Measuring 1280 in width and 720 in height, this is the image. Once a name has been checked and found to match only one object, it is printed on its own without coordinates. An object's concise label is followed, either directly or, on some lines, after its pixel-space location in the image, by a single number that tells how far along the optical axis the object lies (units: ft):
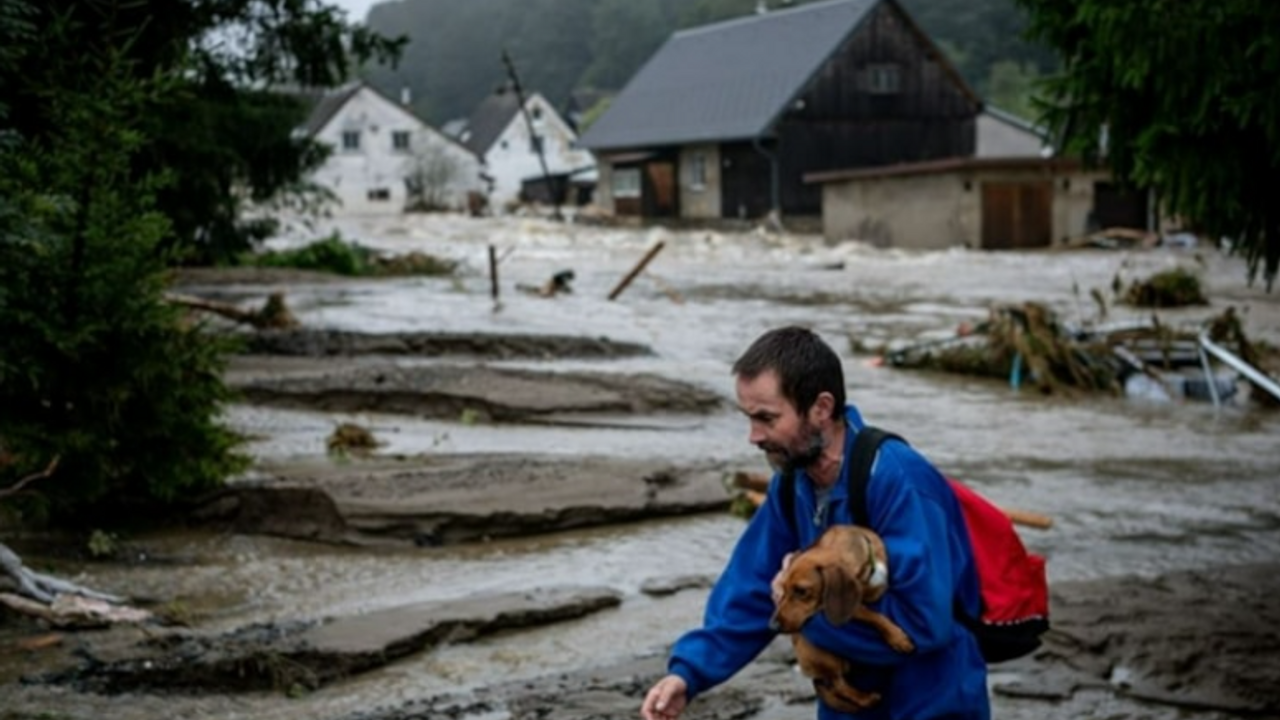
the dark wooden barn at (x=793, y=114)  200.95
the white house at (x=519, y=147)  317.22
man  11.62
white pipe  52.49
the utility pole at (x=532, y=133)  230.07
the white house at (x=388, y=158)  286.87
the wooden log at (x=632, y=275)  97.35
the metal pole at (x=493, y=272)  93.91
